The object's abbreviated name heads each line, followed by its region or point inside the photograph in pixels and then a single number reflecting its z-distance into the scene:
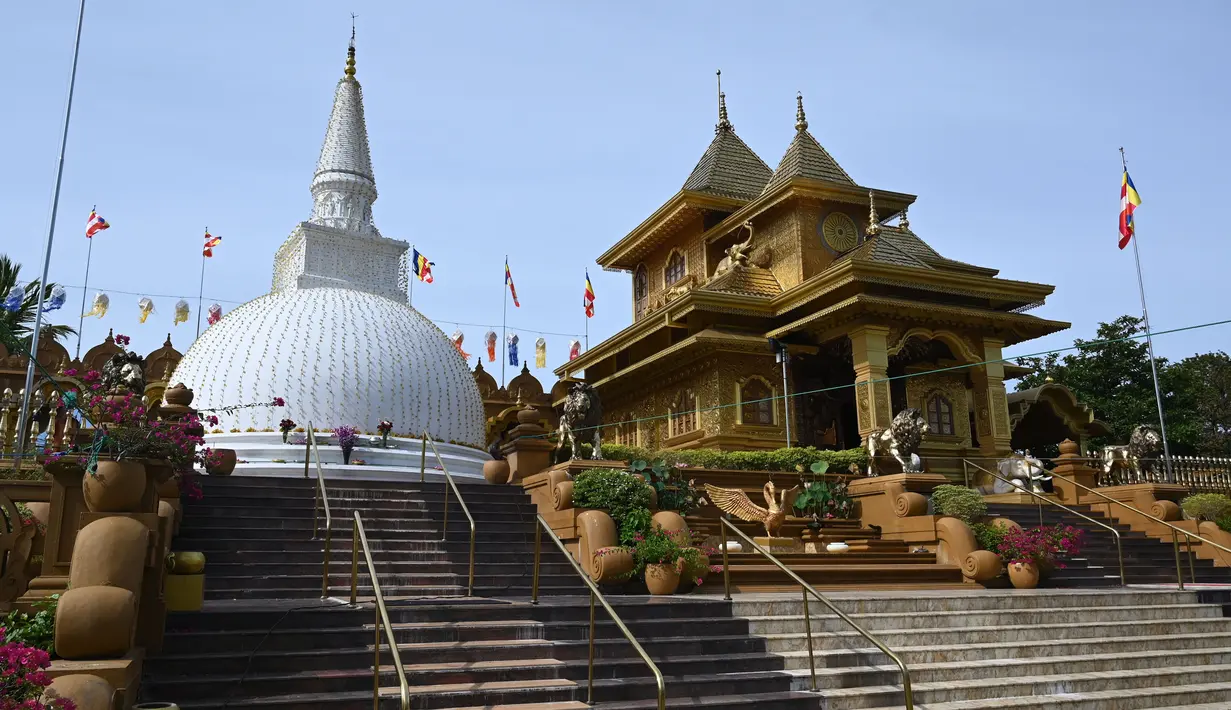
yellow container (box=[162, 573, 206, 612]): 9.28
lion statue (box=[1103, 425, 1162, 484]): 22.28
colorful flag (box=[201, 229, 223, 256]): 33.22
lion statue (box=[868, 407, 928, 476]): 18.56
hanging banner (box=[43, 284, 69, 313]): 28.72
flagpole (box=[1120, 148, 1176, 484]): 22.51
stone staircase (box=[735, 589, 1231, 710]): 10.15
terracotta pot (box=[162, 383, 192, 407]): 15.51
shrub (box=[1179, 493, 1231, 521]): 22.00
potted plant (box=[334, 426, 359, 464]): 18.53
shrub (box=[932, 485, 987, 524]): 16.62
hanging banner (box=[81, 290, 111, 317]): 32.25
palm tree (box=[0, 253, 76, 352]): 30.21
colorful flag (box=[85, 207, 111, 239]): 28.44
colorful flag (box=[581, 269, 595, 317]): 37.03
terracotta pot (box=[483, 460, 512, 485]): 16.86
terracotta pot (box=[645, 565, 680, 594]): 12.10
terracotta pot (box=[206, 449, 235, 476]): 15.53
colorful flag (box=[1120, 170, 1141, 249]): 26.59
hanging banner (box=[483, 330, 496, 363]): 38.91
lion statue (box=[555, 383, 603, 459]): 16.16
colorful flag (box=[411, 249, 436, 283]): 29.94
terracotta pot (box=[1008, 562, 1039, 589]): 14.73
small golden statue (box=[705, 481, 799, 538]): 16.70
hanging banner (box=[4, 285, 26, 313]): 27.20
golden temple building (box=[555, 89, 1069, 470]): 24.48
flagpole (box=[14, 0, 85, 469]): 17.09
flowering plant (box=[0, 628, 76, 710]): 5.63
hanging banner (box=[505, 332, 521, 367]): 38.87
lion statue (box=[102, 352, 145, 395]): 14.73
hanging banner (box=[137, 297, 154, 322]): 33.38
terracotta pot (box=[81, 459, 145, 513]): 8.59
